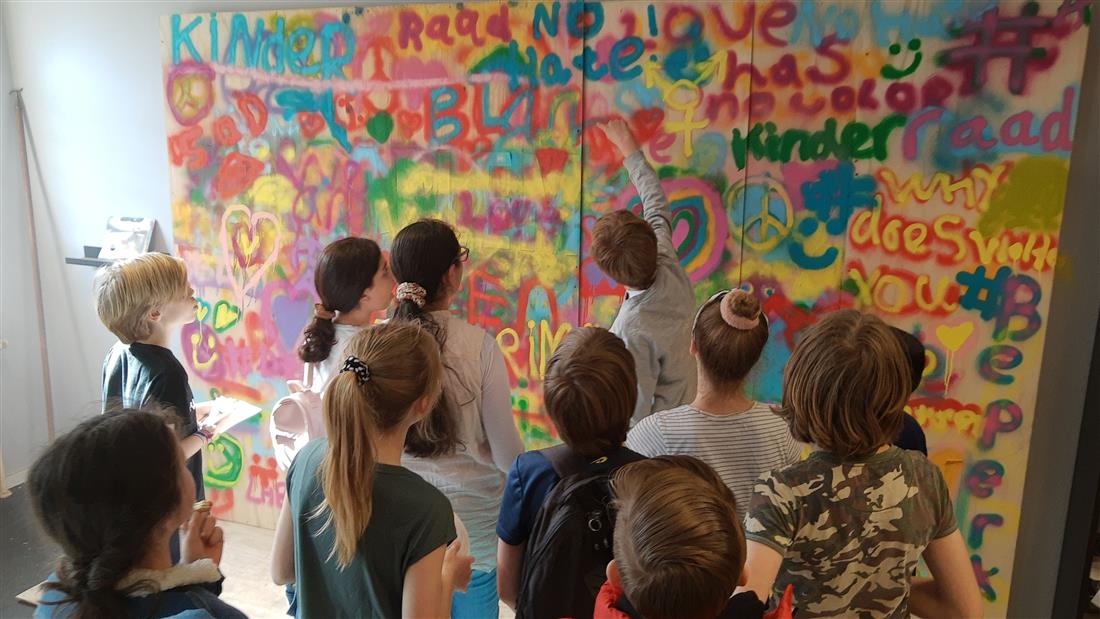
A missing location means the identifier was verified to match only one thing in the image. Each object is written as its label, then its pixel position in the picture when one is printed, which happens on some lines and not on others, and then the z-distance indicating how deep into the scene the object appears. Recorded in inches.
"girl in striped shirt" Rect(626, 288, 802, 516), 62.7
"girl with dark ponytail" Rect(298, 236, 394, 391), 74.0
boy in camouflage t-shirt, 48.8
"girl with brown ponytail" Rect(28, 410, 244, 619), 43.9
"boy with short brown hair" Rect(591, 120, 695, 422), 83.1
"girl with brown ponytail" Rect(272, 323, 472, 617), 50.6
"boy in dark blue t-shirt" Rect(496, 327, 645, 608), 53.7
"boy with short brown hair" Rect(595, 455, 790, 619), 38.4
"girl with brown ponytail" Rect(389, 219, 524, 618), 68.7
